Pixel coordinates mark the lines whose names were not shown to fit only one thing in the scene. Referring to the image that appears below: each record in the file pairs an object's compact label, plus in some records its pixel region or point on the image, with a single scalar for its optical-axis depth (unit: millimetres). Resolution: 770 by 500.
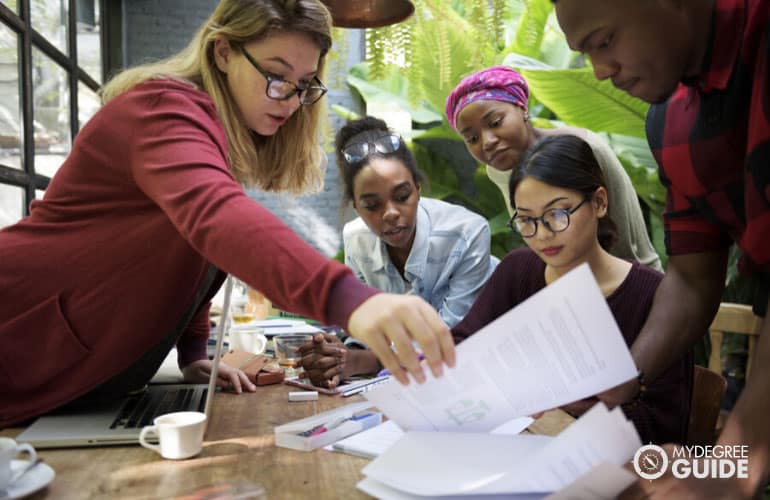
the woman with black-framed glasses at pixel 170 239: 719
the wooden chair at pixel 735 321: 1775
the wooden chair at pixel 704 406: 1420
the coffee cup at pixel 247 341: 1740
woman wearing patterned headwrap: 2162
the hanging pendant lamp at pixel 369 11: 1460
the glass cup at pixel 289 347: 1480
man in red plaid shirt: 786
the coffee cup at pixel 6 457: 705
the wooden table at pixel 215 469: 760
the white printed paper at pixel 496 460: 633
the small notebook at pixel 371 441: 889
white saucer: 710
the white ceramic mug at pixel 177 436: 861
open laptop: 931
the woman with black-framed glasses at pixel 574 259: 1331
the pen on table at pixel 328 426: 938
